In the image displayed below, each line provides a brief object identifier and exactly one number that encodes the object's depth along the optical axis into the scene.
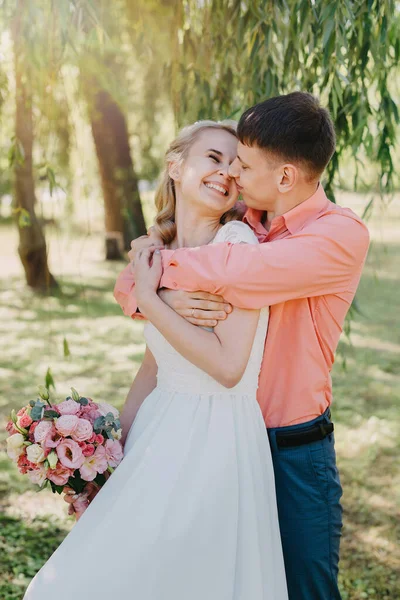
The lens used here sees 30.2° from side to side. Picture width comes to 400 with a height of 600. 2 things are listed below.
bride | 1.83
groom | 1.90
